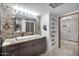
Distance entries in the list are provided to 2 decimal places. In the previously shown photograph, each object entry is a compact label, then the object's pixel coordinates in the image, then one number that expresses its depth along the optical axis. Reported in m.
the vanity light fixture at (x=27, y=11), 1.99
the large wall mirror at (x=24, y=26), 2.08
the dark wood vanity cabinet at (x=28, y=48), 1.94
